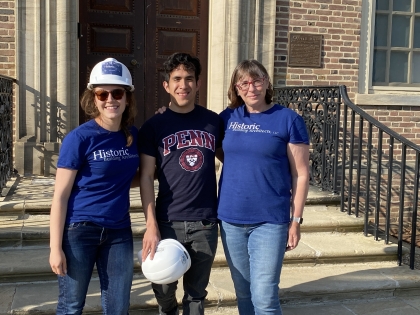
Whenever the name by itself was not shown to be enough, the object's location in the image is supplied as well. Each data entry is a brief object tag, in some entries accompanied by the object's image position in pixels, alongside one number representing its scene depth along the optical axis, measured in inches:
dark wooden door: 258.4
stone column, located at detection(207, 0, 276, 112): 257.3
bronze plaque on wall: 268.8
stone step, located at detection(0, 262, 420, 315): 142.9
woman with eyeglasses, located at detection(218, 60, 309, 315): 108.4
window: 291.7
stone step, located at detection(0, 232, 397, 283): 154.3
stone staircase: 148.6
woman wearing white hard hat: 98.0
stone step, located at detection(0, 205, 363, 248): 171.5
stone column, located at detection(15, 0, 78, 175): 235.5
